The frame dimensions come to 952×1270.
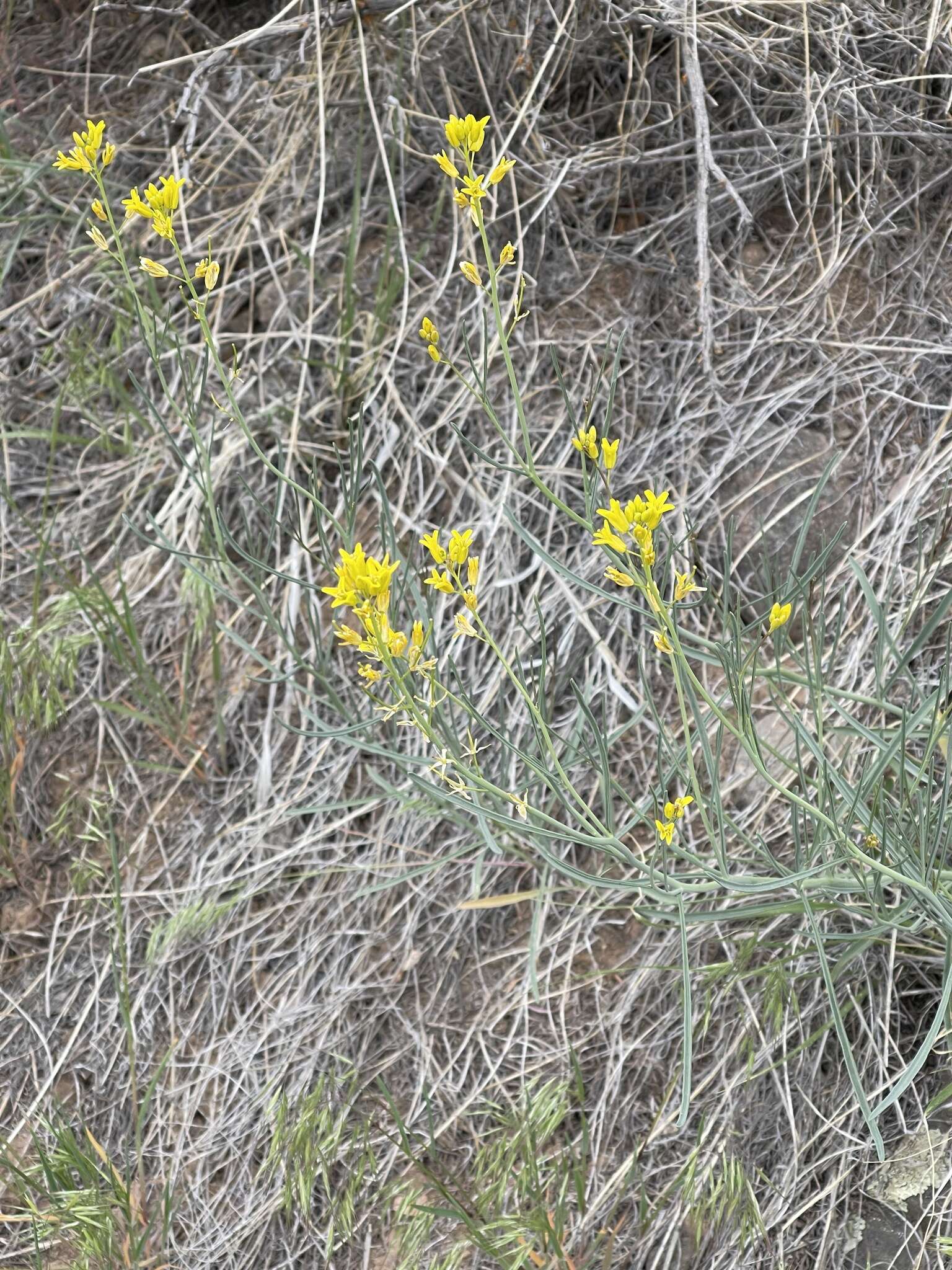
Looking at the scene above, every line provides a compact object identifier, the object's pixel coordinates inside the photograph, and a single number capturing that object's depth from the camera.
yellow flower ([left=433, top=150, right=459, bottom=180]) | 1.12
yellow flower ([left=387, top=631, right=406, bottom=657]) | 1.10
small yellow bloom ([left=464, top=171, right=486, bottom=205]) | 1.12
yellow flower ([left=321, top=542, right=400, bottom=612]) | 1.08
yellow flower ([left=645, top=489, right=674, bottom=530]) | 1.08
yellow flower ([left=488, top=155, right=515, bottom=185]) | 1.14
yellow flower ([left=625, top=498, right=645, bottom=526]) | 1.08
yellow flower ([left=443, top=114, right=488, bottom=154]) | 1.12
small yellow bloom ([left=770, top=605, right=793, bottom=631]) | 1.13
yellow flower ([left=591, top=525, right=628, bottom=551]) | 1.09
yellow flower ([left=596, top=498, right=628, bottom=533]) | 1.08
